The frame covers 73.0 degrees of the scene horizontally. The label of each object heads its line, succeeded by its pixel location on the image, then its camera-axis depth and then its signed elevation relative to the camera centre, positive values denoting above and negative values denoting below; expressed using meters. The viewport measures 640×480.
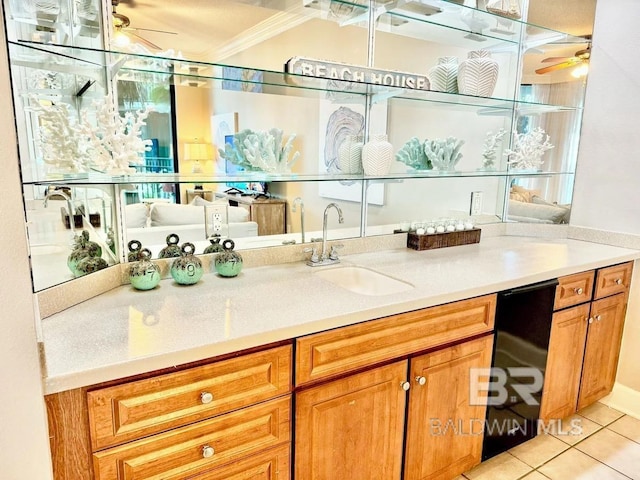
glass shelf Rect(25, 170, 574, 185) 1.39 -0.09
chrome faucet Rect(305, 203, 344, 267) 2.02 -0.46
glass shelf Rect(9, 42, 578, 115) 1.34 +0.31
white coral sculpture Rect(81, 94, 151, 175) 1.45 +0.04
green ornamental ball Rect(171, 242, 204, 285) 1.62 -0.43
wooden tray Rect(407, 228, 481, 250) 2.37 -0.45
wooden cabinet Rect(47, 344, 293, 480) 1.02 -0.70
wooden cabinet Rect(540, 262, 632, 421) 2.11 -0.92
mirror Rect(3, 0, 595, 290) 1.79 +0.21
